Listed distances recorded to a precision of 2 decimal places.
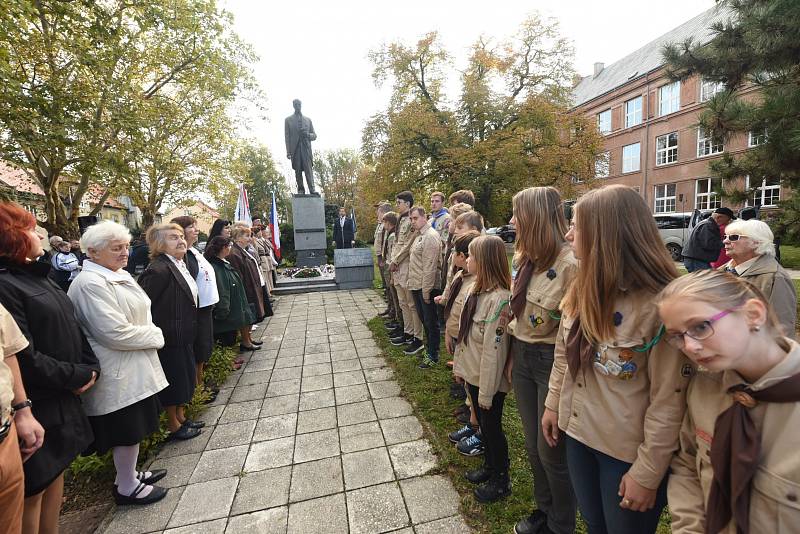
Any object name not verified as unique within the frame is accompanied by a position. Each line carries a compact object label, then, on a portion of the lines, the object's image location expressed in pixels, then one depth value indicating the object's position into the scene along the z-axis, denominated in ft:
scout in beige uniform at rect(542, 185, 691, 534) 4.17
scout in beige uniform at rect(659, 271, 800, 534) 3.12
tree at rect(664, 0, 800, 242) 14.94
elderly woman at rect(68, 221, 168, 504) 7.64
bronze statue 40.47
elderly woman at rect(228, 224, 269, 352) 18.98
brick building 78.64
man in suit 41.93
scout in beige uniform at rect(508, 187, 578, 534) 6.11
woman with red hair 5.89
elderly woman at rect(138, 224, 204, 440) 10.39
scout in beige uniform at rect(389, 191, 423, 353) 17.22
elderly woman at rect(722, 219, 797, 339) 8.77
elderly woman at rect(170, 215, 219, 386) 12.66
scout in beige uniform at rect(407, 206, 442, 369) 14.89
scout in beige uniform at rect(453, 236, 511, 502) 7.37
